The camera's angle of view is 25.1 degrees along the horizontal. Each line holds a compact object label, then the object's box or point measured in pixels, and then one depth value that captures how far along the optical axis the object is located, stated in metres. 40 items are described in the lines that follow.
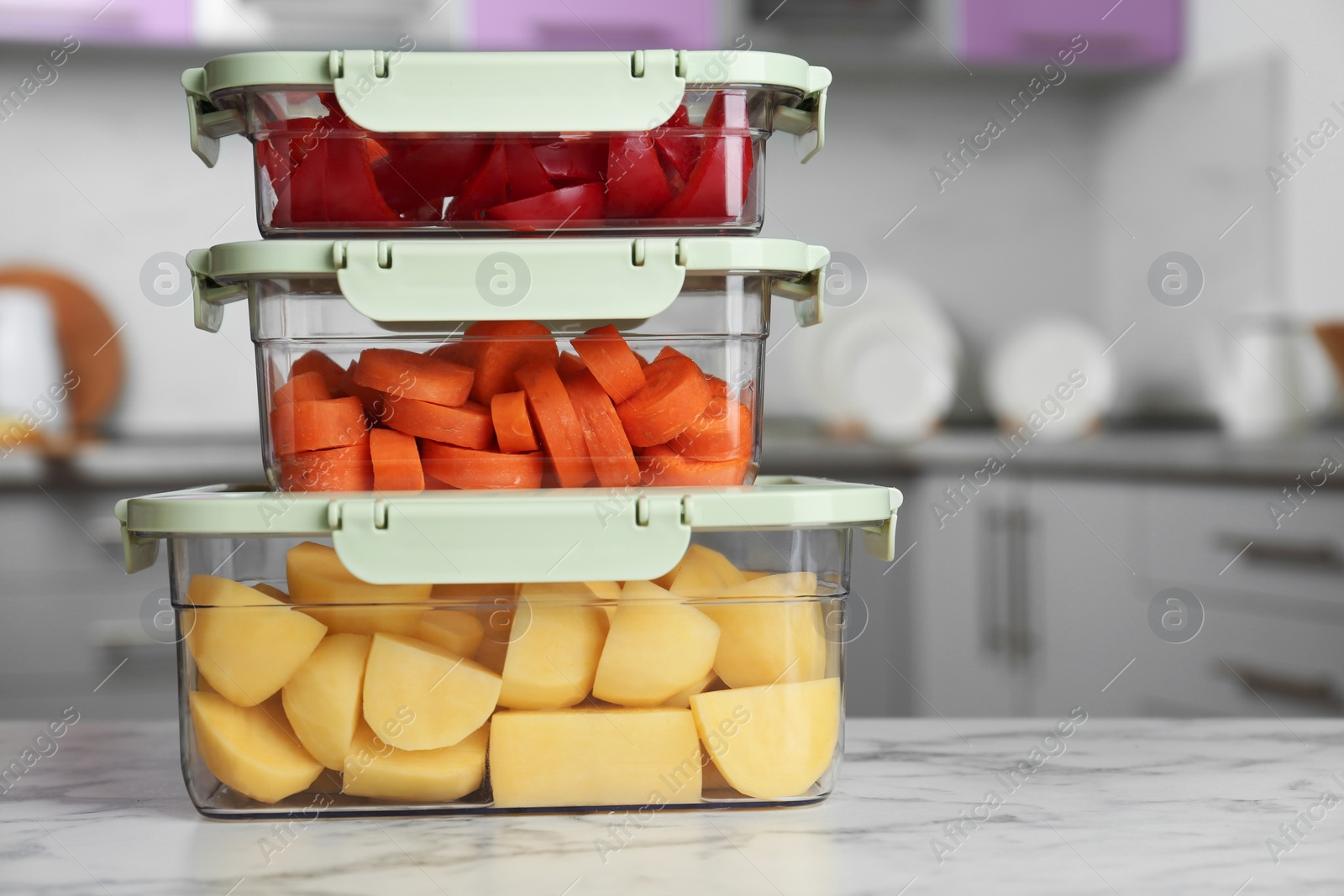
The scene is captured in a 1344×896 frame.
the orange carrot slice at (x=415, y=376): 0.84
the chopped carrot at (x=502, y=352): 0.85
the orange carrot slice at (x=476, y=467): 0.85
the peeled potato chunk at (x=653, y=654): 0.81
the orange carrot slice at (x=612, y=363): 0.85
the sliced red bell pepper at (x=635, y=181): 0.86
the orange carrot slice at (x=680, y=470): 0.85
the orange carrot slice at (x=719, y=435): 0.86
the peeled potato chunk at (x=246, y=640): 0.81
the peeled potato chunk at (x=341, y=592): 0.82
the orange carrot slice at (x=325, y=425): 0.84
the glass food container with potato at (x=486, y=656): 0.81
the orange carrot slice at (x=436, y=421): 0.84
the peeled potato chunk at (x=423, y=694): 0.81
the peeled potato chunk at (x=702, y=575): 0.82
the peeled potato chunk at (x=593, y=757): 0.81
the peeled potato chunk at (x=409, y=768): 0.81
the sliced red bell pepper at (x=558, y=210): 0.86
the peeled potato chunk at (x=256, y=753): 0.81
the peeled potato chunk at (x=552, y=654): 0.81
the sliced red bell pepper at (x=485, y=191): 0.86
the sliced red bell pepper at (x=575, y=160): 0.86
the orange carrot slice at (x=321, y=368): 0.86
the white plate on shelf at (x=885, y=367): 2.60
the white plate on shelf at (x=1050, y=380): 2.67
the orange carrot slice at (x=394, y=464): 0.84
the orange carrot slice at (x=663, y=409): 0.85
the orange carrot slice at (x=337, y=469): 0.85
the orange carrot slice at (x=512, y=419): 0.84
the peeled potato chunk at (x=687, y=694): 0.81
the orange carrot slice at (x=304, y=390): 0.85
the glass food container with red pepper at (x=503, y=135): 0.85
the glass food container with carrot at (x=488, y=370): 0.84
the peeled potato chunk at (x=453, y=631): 0.81
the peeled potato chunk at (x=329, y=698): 0.80
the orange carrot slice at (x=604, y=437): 0.85
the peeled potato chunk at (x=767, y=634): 0.82
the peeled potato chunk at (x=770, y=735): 0.82
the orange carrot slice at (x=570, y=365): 0.85
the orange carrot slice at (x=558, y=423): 0.84
